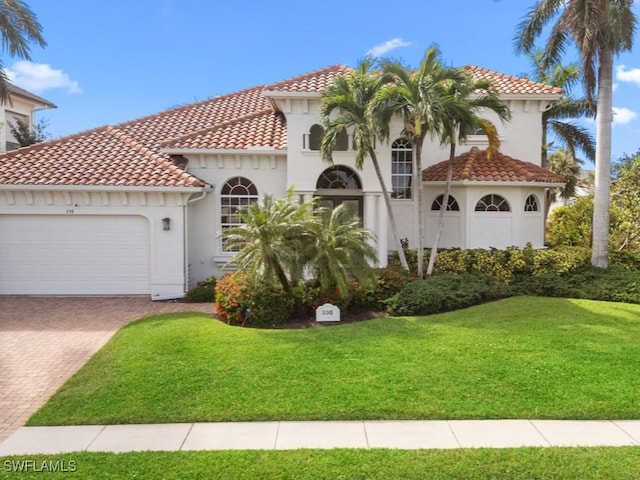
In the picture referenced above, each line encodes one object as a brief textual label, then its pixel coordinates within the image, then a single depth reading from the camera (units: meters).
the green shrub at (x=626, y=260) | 18.00
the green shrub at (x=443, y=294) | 12.85
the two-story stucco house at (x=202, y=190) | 15.91
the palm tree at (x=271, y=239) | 11.31
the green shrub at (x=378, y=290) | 13.09
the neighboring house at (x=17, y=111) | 30.39
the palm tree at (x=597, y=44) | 15.62
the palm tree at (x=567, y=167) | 27.65
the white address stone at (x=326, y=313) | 12.20
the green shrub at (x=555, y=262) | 16.06
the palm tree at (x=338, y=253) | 11.75
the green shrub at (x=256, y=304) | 11.96
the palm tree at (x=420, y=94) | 13.85
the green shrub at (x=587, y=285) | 14.39
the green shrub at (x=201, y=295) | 15.57
